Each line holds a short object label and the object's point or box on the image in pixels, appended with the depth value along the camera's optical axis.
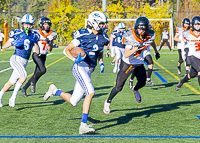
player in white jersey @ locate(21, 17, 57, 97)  13.91
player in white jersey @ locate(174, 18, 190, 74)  16.38
